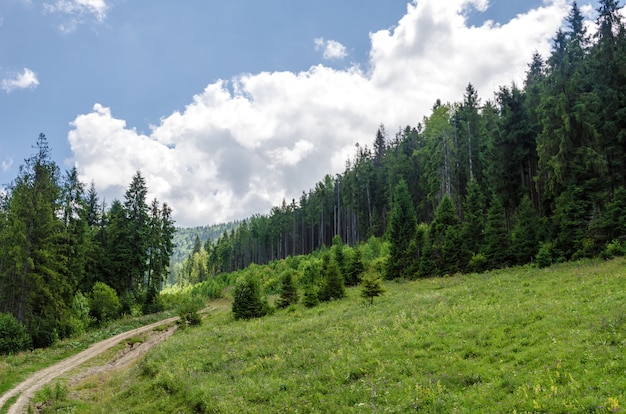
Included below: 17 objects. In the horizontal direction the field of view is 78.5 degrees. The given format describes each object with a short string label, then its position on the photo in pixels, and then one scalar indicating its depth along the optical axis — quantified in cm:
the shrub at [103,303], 4288
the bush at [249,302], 3228
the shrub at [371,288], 2684
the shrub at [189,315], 3528
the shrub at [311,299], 3114
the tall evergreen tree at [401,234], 4031
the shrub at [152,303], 4947
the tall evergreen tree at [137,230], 5478
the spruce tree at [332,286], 3238
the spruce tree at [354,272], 4081
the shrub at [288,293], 3459
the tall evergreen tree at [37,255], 3114
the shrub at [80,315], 3516
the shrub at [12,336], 2798
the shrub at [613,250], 2516
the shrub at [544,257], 2792
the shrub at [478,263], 3278
